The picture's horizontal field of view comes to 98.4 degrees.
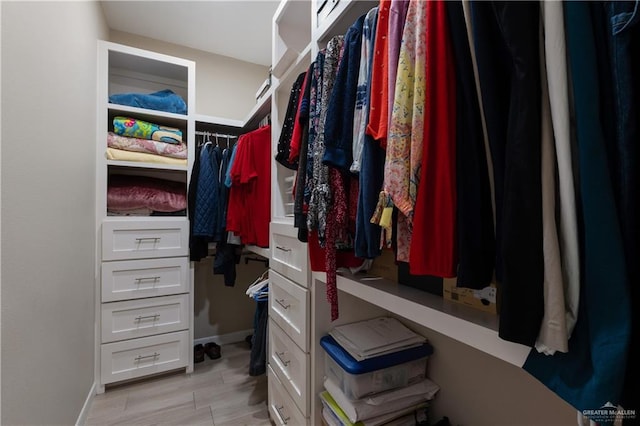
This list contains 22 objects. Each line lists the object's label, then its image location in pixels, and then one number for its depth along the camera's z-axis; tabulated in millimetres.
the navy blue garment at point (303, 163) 907
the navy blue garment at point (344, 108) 718
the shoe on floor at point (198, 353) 2051
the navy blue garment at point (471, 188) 437
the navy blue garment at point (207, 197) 1854
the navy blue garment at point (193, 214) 1904
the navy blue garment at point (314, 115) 856
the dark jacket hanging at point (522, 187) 354
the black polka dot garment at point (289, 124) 1081
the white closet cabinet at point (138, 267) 1685
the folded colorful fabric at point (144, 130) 1762
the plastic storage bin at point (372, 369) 891
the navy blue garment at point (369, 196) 620
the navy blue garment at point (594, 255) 306
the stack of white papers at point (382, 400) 884
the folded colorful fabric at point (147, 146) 1746
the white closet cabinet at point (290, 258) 1020
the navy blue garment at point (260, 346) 1537
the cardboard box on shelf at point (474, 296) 590
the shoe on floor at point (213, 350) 2119
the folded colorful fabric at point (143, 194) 1794
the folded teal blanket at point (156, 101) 1810
